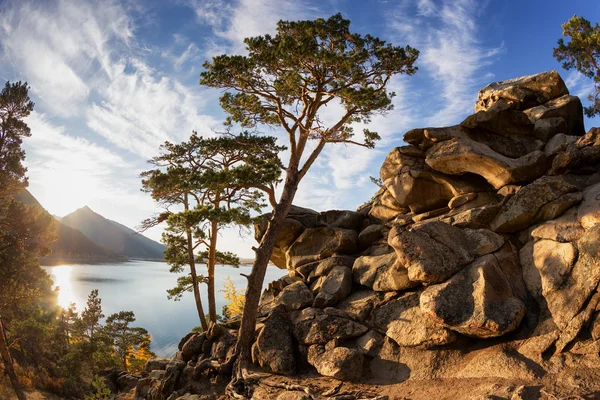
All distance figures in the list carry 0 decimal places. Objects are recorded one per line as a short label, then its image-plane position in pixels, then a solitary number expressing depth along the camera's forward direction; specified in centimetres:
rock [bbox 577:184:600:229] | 901
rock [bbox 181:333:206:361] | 1420
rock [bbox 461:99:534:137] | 1443
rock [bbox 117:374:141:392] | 1674
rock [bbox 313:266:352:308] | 1274
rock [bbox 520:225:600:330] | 800
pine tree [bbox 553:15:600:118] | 2002
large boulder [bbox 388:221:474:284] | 1020
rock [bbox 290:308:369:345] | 1098
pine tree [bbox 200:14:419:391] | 1352
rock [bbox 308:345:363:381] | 959
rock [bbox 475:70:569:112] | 1731
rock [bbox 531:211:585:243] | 917
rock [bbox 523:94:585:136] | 1572
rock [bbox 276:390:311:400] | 901
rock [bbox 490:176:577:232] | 1055
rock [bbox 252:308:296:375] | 1098
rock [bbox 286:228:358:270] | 1572
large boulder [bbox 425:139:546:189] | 1246
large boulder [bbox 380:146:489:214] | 1429
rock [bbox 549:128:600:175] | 1161
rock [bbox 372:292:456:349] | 941
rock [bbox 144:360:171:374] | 1619
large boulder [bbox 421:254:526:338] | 848
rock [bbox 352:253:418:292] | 1147
